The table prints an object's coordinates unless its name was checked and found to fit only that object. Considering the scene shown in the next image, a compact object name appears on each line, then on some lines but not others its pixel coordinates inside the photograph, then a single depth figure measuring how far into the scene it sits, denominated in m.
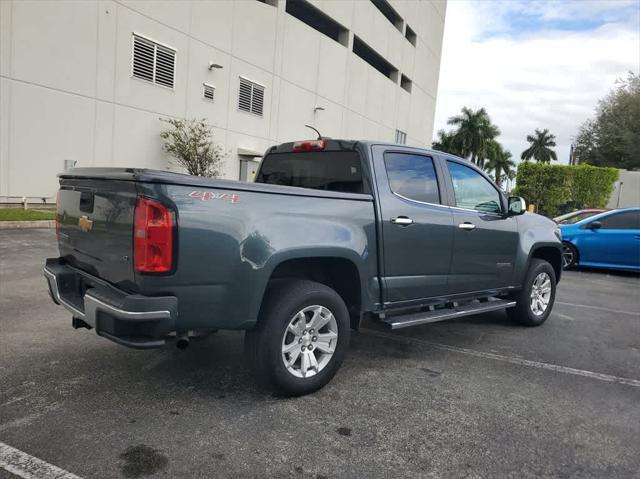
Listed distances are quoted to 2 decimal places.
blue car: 11.03
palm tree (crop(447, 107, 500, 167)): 56.44
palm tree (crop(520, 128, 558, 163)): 84.81
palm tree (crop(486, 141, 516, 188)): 63.72
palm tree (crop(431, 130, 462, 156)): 57.53
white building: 13.98
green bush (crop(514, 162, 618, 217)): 24.55
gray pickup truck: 3.00
